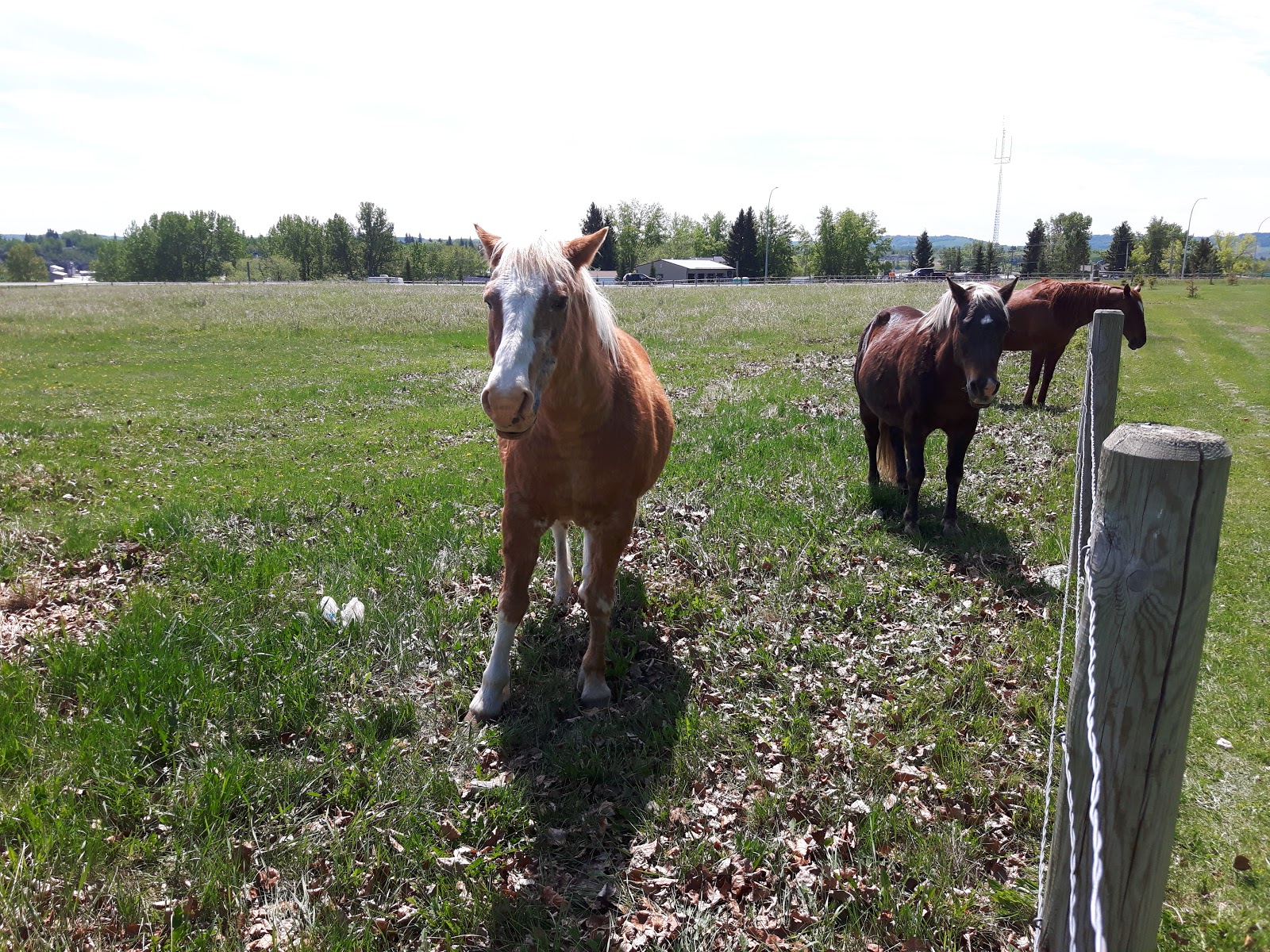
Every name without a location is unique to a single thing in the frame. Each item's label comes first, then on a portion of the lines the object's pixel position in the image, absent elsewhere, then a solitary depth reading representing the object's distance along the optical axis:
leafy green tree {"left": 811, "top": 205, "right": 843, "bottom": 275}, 112.44
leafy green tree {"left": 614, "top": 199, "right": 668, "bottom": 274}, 100.39
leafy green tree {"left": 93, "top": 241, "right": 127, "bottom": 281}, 114.38
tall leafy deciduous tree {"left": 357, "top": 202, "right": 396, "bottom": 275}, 110.19
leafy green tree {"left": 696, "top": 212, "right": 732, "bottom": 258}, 118.31
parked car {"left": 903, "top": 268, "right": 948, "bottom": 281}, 77.45
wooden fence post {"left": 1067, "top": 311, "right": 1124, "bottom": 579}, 5.12
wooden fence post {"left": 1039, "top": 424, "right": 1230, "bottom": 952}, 1.48
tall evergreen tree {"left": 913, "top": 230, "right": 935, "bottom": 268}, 106.49
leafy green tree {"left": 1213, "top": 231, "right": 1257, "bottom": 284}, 83.06
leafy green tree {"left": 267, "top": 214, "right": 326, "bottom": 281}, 113.00
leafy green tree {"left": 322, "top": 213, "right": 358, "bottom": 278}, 111.06
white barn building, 91.88
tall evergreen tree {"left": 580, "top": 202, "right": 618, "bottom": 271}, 78.00
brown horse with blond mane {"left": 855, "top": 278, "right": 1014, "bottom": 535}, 6.52
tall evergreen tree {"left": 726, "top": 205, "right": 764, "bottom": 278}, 100.00
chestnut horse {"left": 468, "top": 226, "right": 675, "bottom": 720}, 3.57
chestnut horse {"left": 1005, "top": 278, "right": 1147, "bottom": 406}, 13.82
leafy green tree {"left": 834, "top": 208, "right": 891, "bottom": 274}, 111.06
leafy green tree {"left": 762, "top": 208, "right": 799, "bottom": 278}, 107.56
